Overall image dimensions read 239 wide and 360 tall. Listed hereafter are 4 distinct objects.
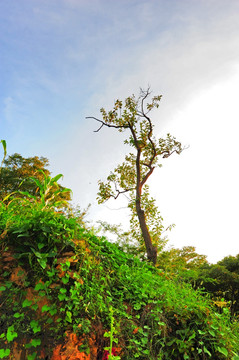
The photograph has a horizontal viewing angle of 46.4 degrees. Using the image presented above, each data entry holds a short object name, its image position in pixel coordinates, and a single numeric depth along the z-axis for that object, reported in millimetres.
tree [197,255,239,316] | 9875
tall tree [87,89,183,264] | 11008
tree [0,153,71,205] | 17812
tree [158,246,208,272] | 9922
